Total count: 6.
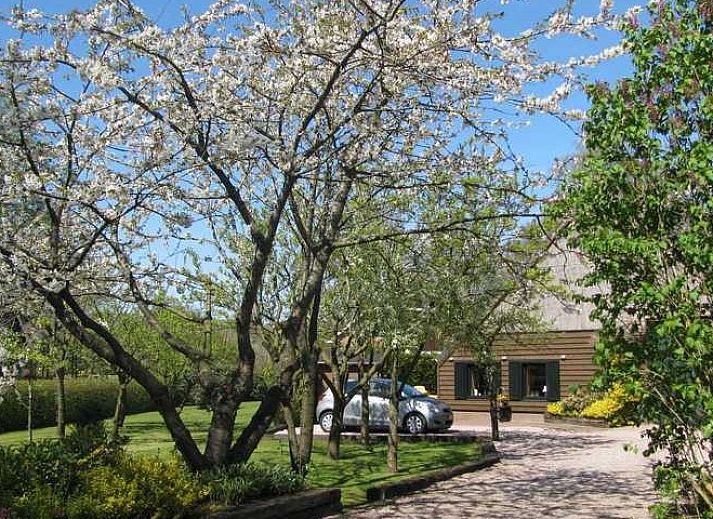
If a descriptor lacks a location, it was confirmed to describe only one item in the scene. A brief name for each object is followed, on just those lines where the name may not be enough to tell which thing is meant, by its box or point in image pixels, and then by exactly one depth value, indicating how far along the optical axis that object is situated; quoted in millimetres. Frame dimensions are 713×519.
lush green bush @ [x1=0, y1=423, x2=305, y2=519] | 6285
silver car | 20703
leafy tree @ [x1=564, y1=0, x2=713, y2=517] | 5633
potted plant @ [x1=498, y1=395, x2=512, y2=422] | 27078
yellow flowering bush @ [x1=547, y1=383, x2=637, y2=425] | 23170
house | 28203
